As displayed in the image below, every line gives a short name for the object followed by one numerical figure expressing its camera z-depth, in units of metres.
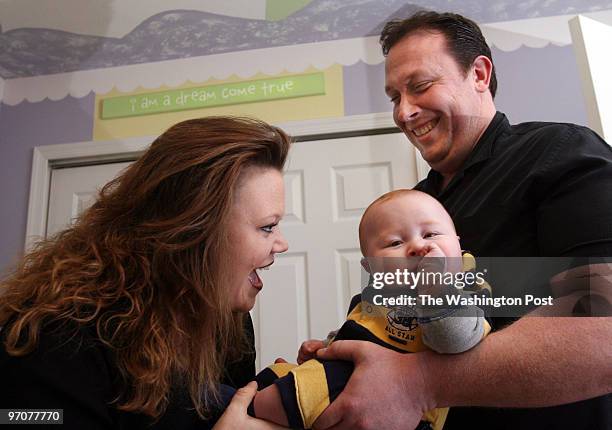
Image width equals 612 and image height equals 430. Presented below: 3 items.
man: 0.57
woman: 0.60
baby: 0.57
